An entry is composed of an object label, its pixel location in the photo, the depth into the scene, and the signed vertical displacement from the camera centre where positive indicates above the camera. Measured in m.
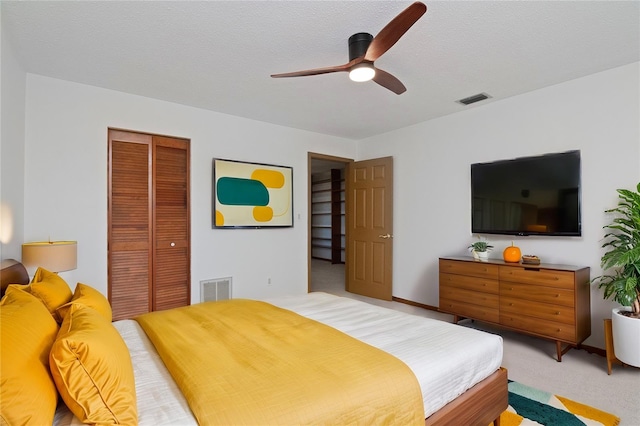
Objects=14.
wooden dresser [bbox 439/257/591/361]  2.80 -0.78
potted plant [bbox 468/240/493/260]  3.58 -0.38
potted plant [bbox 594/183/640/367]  2.46 -0.50
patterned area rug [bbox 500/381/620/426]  2.00 -1.28
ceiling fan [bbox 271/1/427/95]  1.77 +1.06
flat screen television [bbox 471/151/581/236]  3.14 +0.21
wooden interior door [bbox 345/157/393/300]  4.92 -0.18
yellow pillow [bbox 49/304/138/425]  1.02 -0.53
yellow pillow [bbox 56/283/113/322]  1.56 -0.44
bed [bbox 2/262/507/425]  1.16 -0.67
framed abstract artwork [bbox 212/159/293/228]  4.09 +0.30
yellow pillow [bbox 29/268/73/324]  1.58 -0.38
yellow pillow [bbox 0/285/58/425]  0.89 -0.45
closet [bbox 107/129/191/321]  3.45 -0.06
